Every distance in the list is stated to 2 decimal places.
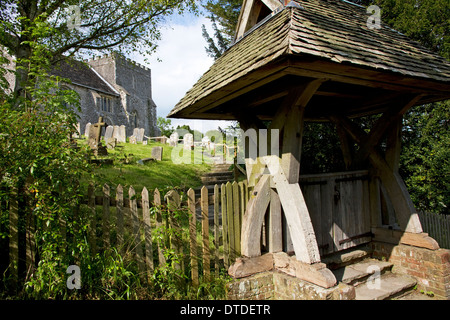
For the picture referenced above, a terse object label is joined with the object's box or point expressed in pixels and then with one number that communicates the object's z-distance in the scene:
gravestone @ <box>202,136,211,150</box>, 21.44
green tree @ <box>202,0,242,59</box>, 14.21
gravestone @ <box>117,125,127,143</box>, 21.81
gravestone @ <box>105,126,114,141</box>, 21.34
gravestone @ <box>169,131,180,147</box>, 25.58
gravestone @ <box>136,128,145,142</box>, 23.59
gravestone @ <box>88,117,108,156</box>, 13.71
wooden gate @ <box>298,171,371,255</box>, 4.50
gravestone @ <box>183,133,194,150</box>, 20.28
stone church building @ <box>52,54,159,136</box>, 33.81
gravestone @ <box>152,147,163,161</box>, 14.41
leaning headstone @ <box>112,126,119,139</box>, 22.21
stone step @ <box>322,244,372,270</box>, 4.49
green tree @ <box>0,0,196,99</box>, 9.08
